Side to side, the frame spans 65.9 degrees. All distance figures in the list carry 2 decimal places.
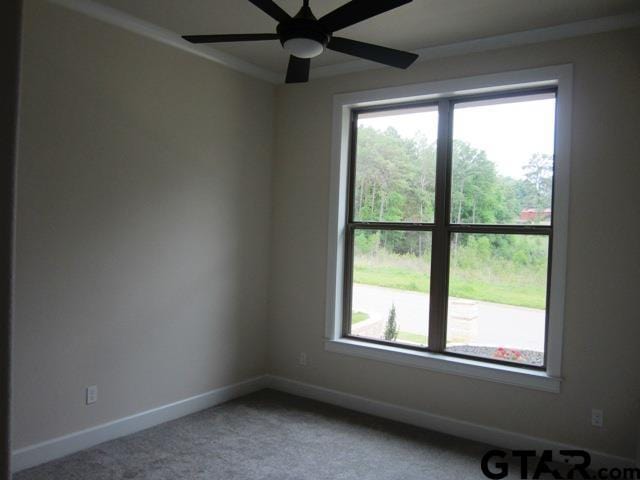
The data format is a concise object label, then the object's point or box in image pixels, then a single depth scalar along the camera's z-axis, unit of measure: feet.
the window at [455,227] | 11.31
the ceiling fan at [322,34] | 6.64
